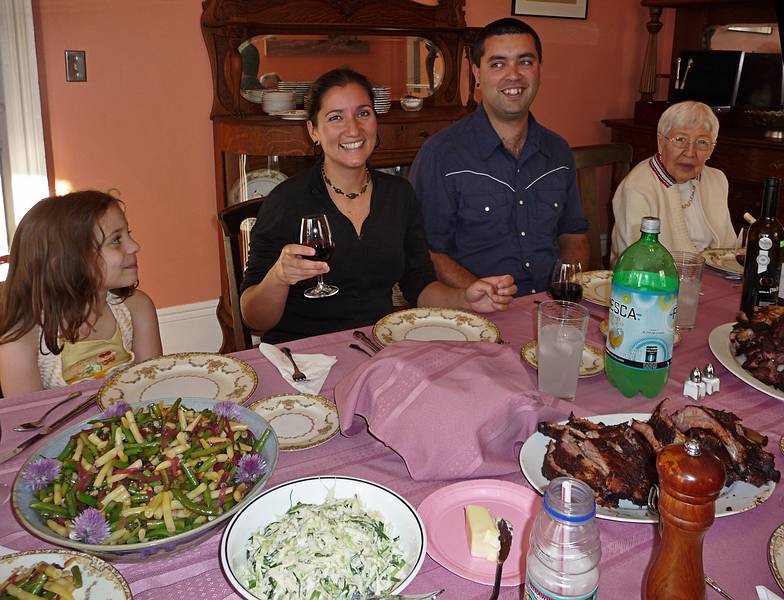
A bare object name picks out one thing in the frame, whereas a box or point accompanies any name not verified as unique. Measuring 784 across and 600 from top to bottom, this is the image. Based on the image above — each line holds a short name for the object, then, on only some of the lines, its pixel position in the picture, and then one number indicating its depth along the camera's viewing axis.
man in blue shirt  2.41
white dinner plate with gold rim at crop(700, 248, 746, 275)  2.05
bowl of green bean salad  0.83
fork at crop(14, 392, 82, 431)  1.18
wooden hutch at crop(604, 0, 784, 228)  3.96
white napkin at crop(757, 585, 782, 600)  0.80
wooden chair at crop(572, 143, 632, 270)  2.72
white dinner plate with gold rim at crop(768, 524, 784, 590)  0.81
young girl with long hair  1.62
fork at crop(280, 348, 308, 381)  1.34
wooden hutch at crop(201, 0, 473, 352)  3.15
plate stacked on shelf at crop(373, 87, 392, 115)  3.36
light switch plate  3.12
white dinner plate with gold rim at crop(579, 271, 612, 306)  1.78
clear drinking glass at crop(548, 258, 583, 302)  1.63
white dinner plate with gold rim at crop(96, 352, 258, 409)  1.29
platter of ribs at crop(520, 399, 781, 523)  0.93
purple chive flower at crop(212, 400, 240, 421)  1.06
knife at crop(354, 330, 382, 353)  1.50
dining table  0.84
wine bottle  1.59
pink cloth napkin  1.03
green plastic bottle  1.16
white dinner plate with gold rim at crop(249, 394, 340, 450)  1.15
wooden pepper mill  0.63
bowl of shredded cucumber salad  0.77
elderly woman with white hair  2.62
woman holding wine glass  2.00
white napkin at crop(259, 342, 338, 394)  1.34
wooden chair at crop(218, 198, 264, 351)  1.97
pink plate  0.85
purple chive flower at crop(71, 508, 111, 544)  0.81
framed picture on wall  4.21
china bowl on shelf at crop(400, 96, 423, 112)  3.60
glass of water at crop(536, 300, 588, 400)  1.24
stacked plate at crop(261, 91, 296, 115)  3.23
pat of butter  0.87
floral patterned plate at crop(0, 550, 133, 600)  0.75
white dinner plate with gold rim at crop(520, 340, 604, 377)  1.39
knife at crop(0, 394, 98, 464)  1.09
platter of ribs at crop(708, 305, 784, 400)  1.31
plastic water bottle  0.64
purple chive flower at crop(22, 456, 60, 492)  0.90
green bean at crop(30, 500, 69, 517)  0.86
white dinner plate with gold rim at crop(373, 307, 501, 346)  1.57
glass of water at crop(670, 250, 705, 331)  1.60
